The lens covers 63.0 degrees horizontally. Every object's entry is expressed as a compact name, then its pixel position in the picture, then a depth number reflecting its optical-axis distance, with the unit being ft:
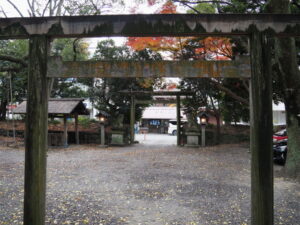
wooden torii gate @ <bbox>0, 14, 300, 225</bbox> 9.20
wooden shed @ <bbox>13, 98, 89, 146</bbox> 49.55
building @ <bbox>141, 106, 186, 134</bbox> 105.40
